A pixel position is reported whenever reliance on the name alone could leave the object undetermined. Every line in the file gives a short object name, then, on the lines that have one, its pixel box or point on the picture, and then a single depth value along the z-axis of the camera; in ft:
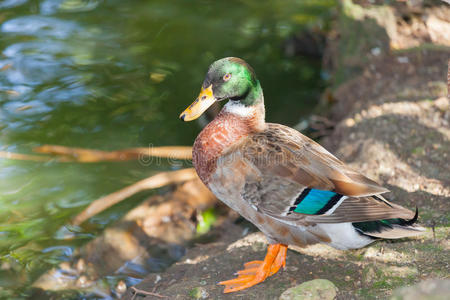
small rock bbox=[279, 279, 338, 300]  20.61
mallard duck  21.25
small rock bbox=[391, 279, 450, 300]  13.10
